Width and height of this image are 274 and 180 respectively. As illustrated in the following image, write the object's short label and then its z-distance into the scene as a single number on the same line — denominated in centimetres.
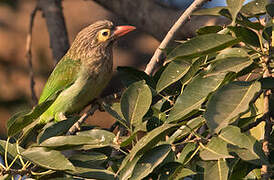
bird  892
